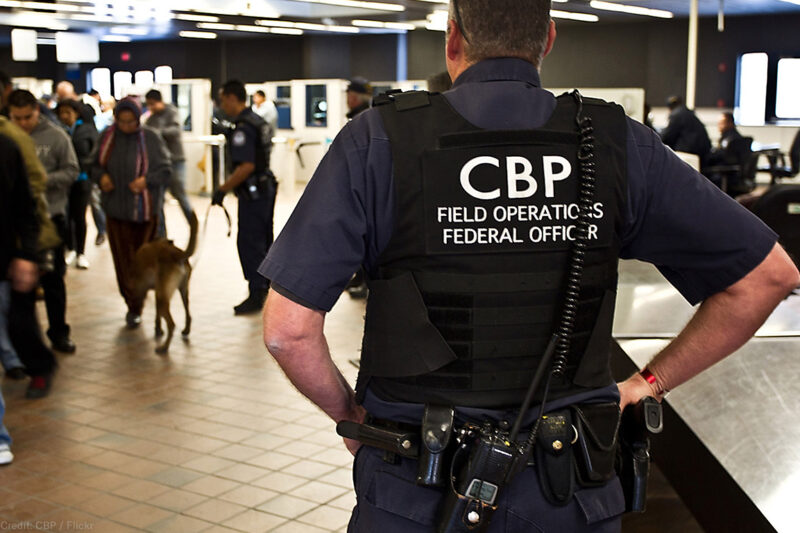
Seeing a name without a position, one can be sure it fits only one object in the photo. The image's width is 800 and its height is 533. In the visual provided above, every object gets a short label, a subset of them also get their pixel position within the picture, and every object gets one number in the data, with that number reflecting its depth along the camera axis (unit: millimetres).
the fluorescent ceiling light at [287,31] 23916
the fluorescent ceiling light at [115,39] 28109
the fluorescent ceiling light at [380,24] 21725
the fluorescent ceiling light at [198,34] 25781
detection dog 6227
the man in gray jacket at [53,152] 6621
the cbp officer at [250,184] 7168
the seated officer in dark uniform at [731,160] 12891
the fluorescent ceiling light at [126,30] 24616
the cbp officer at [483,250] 1467
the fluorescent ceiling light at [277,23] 21519
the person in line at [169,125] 10008
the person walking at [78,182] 8711
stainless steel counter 2176
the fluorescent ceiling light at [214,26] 22094
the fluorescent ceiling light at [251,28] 22647
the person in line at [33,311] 4535
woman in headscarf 6660
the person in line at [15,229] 4160
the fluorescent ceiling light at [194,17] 19531
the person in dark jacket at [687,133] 12719
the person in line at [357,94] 7957
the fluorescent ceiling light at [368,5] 15995
